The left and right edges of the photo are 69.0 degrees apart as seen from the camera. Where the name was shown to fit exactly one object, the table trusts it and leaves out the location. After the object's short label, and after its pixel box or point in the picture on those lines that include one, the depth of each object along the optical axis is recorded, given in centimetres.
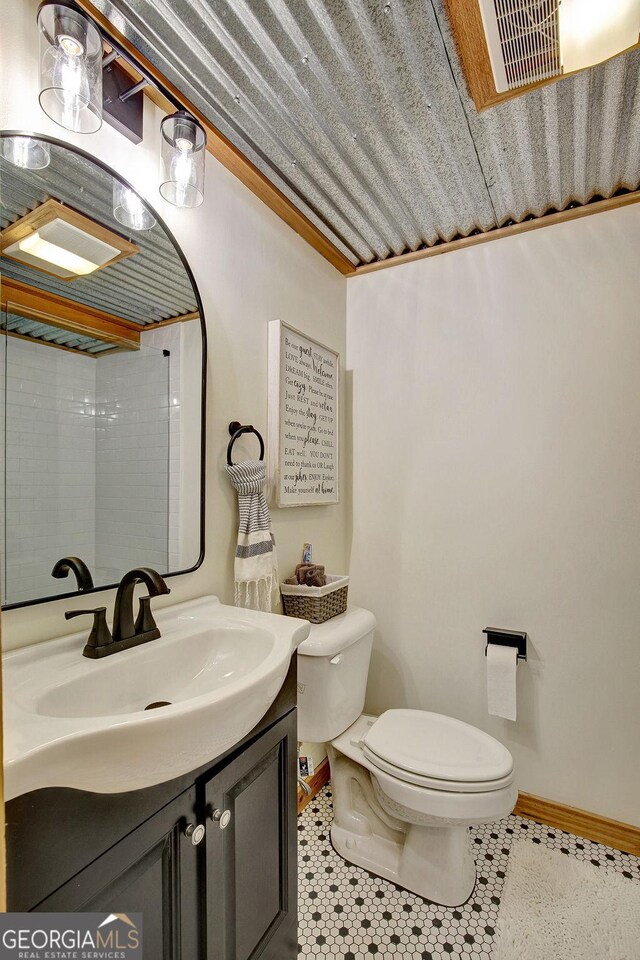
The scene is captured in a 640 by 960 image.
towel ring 145
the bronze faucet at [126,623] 94
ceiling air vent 103
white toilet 138
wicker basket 161
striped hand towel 141
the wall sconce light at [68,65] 89
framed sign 166
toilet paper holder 180
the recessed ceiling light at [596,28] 101
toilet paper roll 171
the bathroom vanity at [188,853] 63
